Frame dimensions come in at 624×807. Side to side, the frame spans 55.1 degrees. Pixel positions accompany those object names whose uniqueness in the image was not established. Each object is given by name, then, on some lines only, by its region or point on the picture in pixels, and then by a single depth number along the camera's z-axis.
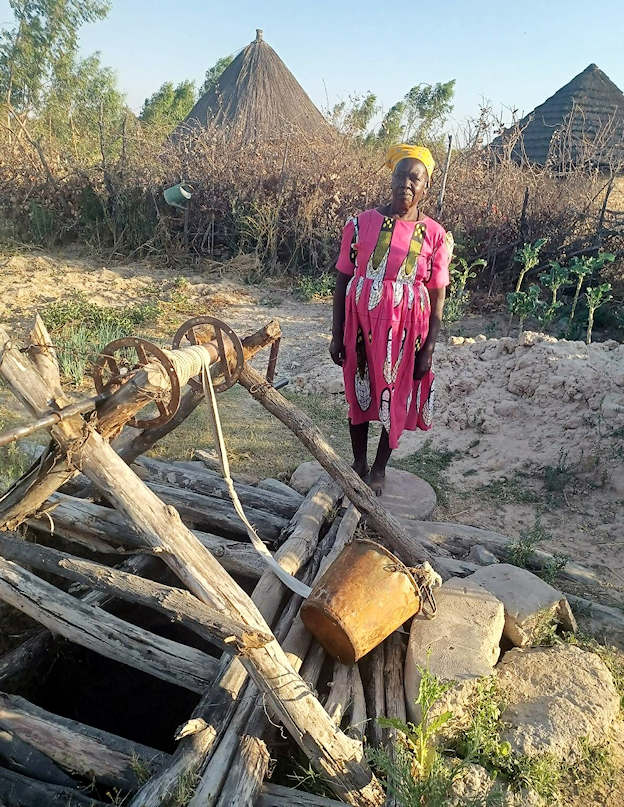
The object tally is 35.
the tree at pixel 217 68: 24.77
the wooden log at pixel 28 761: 1.95
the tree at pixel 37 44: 14.84
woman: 2.99
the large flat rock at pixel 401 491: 3.59
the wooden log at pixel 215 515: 2.93
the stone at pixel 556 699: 2.04
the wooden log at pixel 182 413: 2.48
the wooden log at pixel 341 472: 2.59
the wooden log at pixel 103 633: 2.13
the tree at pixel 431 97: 21.85
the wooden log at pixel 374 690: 2.01
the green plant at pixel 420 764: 1.68
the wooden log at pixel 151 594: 1.65
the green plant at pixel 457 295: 7.09
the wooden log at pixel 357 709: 1.97
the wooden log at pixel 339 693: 2.00
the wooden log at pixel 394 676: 2.09
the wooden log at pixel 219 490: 3.18
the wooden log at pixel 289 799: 1.73
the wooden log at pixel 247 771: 1.67
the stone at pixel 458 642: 2.09
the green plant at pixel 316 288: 8.34
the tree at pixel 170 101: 23.78
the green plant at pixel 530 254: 6.76
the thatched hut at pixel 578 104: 13.52
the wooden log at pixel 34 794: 1.86
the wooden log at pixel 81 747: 1.91
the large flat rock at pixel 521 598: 2.46
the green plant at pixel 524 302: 6.61
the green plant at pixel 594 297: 5.91
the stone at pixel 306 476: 3.75
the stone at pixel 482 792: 1.80
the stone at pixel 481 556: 3.04
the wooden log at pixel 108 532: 2.63
